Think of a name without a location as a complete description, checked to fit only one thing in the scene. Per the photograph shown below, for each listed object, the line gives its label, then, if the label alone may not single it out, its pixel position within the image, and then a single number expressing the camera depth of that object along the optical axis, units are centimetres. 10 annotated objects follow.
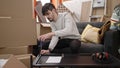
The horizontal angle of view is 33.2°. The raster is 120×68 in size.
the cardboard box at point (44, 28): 385
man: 229
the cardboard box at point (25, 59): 168
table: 154
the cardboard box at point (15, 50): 166
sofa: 251
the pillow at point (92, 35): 279
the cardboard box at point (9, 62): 131
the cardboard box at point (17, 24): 146
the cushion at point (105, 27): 268
